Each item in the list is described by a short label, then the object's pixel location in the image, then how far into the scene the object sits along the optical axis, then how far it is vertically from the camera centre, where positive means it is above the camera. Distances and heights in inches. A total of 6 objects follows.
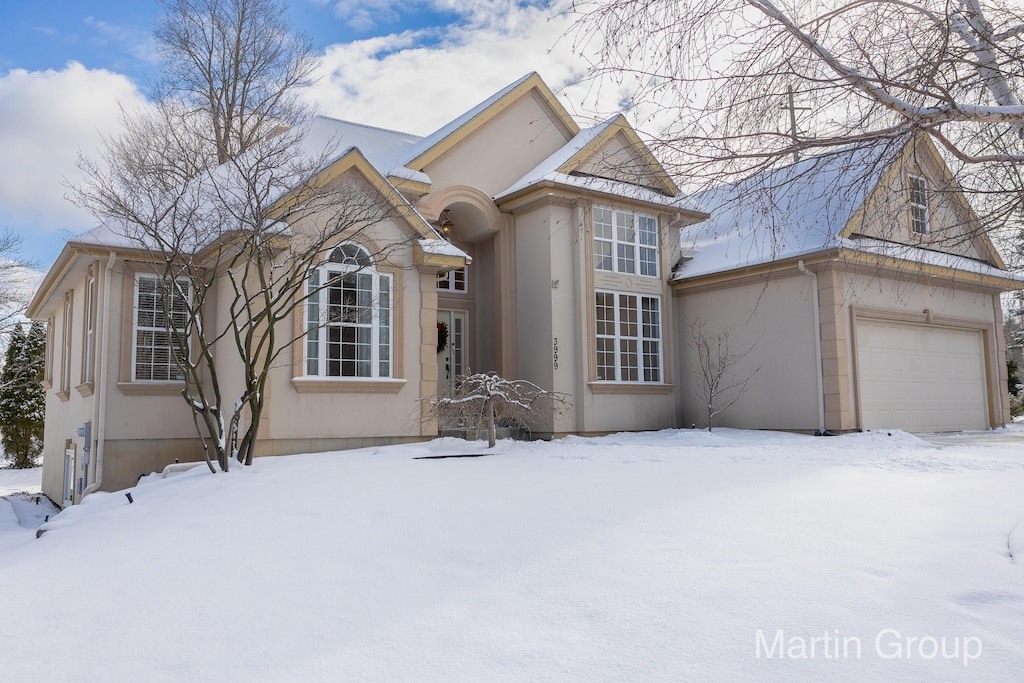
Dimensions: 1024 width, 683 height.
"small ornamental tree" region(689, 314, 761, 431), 627.8 +26.1
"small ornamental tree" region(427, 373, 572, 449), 461.1 +1.2
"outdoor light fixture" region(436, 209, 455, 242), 642.0 +153.4
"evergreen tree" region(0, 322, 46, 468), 1121.4 +8.8
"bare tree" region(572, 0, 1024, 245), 184.9 +82.7
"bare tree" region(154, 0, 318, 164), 848.9 +397.7
